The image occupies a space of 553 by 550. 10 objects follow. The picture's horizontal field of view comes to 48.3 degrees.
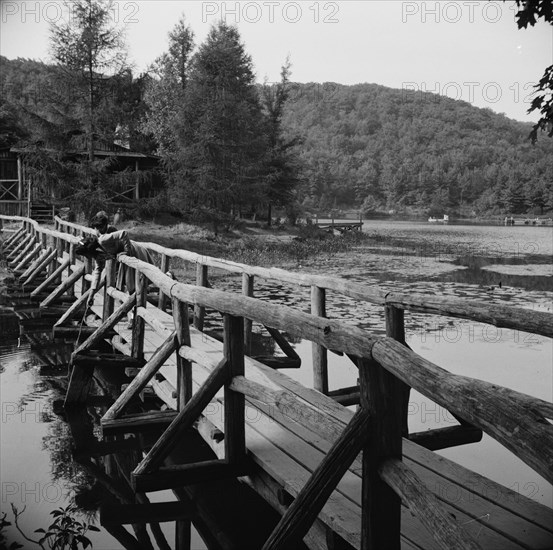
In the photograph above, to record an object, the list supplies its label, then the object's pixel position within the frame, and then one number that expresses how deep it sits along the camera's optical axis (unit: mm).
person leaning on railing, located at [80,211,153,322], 8758
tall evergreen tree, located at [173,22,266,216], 30781
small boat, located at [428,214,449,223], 91694
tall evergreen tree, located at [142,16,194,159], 42500
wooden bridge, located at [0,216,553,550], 2543
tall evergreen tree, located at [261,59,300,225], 38531
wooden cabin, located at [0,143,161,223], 29938
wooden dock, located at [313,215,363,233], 47494
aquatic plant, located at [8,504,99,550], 4859
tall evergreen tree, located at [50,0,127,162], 28047
